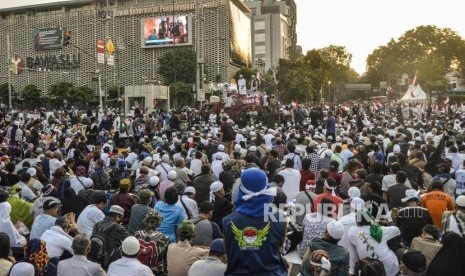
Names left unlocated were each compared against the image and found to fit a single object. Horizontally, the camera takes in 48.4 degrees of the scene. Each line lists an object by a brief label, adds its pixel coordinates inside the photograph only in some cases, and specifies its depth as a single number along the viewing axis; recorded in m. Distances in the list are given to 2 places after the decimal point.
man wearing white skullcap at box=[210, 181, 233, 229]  8.00
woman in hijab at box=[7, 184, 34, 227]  7.83
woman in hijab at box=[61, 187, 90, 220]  8.01
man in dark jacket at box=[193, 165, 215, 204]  9.58
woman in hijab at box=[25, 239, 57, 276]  5.48
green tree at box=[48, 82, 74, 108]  58.72
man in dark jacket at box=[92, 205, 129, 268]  6.29
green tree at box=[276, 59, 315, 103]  48.12
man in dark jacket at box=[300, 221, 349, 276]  4.93
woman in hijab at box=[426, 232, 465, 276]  4.94
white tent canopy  33.59
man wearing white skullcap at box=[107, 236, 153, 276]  5.05
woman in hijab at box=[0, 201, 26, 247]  6.72
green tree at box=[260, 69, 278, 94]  52.06
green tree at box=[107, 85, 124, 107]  60.61
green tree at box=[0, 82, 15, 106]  67.00
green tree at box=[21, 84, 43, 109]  64.31
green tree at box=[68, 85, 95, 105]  58.06
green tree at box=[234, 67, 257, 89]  62.55
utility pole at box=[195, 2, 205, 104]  62.58
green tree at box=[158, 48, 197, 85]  60.44
